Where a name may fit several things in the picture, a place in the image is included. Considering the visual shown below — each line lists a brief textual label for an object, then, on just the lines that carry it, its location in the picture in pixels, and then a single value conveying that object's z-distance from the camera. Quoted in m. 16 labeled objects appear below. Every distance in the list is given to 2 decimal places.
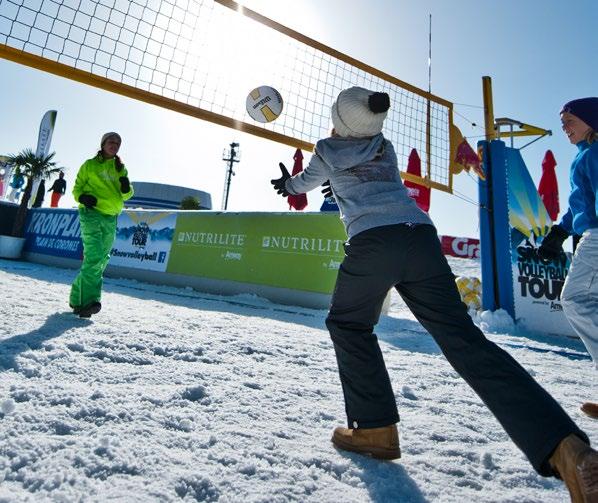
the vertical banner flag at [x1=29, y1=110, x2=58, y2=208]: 15.29
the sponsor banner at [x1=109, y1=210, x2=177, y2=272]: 8.23
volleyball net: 3.03
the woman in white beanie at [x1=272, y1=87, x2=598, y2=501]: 1.19
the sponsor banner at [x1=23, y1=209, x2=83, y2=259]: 9.77
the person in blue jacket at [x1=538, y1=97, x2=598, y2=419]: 2.16
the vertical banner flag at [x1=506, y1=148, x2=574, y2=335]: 5.61
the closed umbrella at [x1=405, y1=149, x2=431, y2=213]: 9.24
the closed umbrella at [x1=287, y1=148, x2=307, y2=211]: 11.98
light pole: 33.48
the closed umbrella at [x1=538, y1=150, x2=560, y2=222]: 9.99
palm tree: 14.36
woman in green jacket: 3.57
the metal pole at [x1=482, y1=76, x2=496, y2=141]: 6.06
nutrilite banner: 6.23
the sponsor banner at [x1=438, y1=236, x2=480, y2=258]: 17.64
